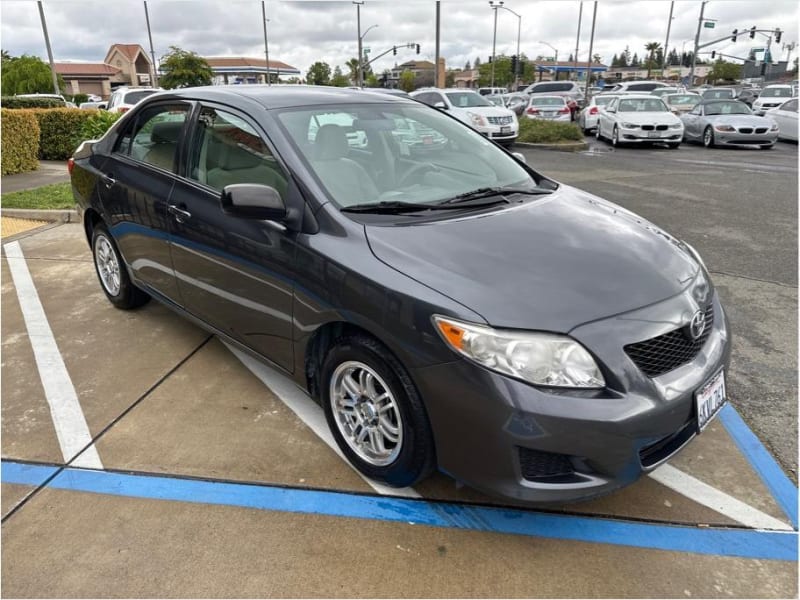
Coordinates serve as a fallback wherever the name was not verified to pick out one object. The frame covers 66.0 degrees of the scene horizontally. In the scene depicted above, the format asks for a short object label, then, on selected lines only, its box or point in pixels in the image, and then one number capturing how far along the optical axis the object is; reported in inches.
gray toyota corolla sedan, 86.8
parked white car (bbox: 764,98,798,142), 719.7
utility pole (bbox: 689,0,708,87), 1790.1
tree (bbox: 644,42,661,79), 4234.7
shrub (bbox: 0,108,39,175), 436.1
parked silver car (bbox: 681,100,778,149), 653.3
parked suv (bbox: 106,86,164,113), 605.3
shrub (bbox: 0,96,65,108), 743.7
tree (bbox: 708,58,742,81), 3459.6
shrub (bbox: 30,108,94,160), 507.5
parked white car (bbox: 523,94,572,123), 817.5
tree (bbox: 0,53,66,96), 1786.4
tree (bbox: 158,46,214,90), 1688.0
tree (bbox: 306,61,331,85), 2688.5
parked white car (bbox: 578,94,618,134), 781.3
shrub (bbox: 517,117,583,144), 668.7
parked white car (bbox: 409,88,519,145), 617.0
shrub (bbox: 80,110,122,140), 469.7
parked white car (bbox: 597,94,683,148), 640.4
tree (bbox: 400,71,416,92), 3361.2
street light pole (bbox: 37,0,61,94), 964.6
